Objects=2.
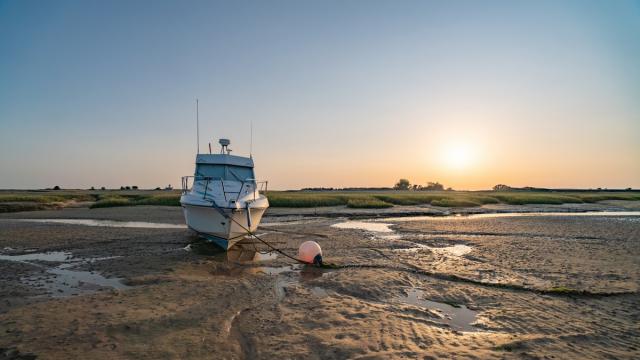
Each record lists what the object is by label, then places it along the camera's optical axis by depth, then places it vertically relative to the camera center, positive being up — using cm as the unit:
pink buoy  1048 -188
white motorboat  1193 -30
